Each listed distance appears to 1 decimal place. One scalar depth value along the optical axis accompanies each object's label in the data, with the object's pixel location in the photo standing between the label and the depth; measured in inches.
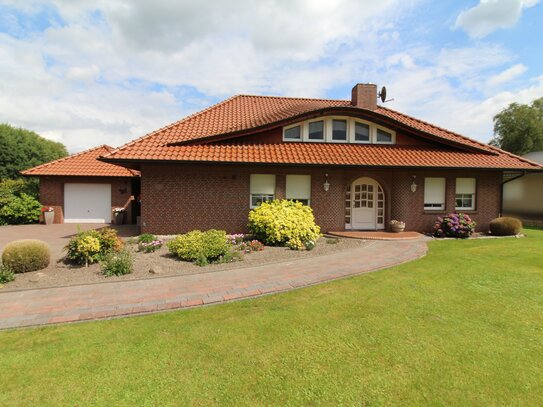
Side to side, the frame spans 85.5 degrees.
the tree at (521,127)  1366.9
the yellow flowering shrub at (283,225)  396.2
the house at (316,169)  459.5
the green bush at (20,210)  658.2
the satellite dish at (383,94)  719.1
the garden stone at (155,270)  281.9
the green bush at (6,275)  255.3
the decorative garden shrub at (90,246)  297.7
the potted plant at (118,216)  672.4
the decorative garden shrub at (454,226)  487.5
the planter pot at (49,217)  665.0
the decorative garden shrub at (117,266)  275.1
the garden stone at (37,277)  257.8
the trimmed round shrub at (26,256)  275.3
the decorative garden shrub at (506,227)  507.8
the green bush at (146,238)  388.7
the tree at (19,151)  1263.5
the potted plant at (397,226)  501.0
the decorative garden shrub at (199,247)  320.2
